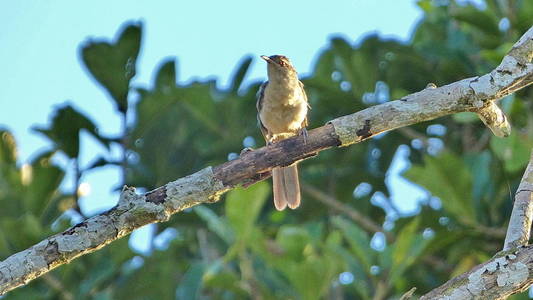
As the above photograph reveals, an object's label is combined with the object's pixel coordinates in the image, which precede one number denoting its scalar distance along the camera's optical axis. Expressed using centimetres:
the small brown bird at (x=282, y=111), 1152
